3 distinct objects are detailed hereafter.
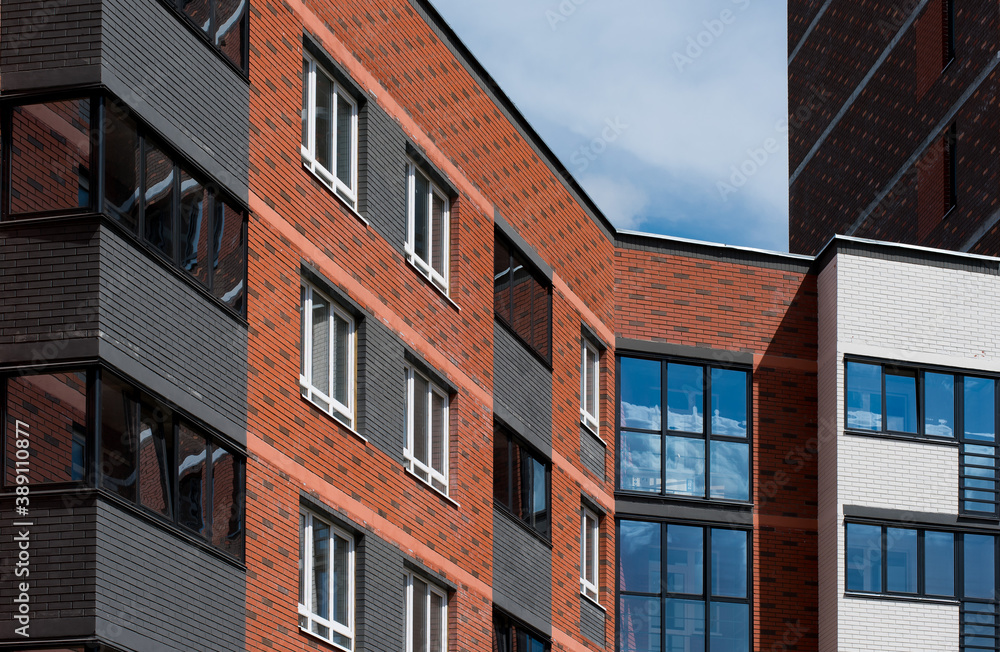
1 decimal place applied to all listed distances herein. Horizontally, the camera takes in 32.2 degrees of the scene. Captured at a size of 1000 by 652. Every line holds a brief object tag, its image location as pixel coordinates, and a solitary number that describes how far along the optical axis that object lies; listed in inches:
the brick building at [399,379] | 692.7
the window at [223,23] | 797.2
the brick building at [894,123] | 1574.8
